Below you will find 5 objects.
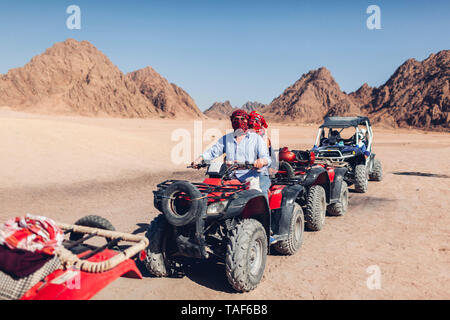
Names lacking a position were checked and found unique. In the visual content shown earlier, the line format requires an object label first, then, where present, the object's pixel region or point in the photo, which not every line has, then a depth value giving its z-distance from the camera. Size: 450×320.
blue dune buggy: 10.79
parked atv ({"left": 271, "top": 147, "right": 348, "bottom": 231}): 6.77
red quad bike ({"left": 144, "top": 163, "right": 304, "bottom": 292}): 4.21
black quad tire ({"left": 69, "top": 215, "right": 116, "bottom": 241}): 4.48
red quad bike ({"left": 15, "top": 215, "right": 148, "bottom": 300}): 3.02
